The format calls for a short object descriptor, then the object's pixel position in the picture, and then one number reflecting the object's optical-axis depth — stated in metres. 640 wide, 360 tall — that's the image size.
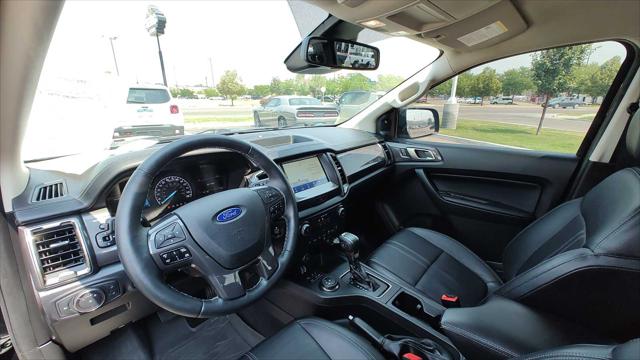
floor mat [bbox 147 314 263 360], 1.74
